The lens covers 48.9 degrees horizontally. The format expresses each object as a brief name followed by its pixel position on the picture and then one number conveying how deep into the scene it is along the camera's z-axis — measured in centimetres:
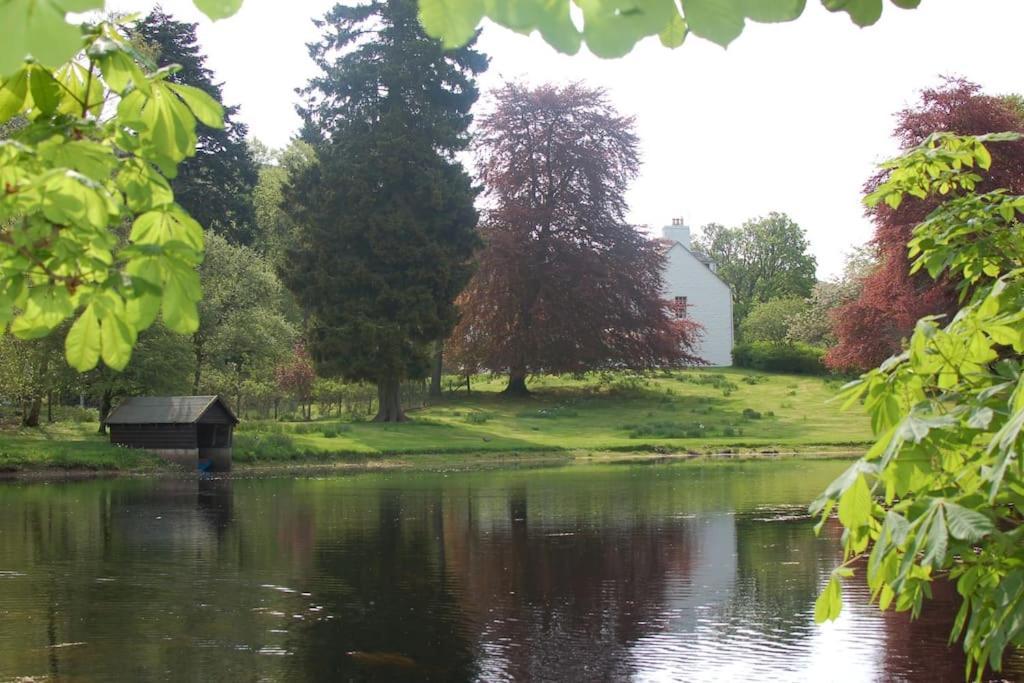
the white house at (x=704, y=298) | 6506
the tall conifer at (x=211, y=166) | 5097
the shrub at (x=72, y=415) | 3903
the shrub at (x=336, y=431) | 3672
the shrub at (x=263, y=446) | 3316
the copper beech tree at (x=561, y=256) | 4869
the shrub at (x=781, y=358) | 5684
